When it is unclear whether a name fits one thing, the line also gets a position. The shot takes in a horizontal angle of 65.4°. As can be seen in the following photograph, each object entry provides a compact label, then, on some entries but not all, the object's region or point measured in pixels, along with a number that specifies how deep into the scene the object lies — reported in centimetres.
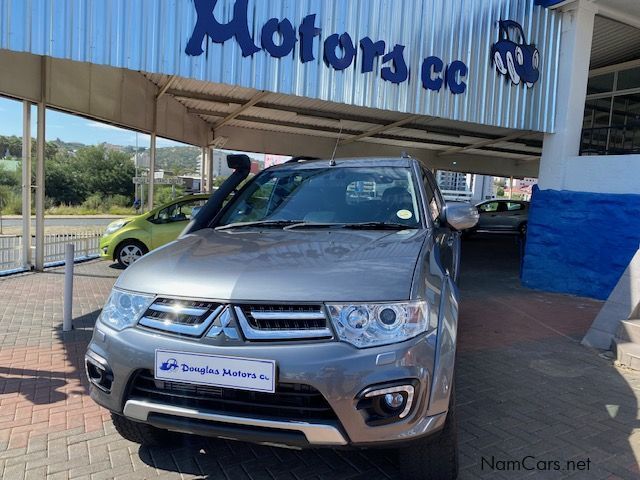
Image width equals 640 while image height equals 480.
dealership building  637
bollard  521
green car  969
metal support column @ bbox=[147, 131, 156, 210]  1292
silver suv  209
